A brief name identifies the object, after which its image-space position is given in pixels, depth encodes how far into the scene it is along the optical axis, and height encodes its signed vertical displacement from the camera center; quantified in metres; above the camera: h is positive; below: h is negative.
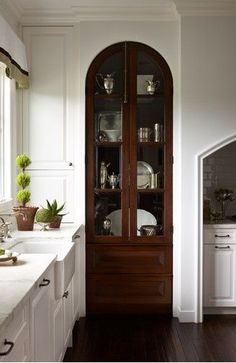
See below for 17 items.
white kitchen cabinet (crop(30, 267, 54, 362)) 1.98 -0.68
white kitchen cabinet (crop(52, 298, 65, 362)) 2.52 -0.91
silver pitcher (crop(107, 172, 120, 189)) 3.98 -0.01
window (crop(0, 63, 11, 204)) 3.69 +0.33
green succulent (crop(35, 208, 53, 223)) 3.55 -0.30
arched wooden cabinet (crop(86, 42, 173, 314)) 3.95 -0.01
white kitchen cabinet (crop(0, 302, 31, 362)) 1.48 -0.59
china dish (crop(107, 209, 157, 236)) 3.99 -0.36
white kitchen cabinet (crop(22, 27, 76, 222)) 3.98 +0.62
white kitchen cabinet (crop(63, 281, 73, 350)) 2.95 -0.96
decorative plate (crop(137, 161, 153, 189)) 3.99 +0.03
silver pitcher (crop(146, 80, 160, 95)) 3.96 +0.84
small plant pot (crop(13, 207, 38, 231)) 3.50 -0.30
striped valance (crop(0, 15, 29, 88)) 3.14 +0.96
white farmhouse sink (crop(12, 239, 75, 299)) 2.57 -0.49
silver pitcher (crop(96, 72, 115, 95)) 3.96 +0.88
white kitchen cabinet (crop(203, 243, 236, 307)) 3.96 -0.86
